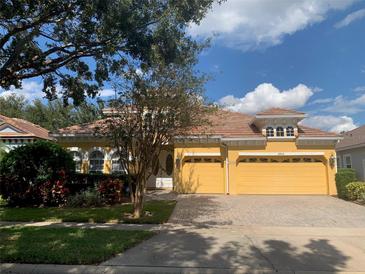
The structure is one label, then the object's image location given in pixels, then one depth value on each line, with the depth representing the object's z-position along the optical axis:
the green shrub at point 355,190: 17.44
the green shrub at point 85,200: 14.40
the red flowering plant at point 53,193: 14.52
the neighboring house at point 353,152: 24.23
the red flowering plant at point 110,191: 15.46
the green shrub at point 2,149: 19.11
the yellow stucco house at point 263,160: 20.52
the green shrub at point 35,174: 14.58
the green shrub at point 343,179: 18.81
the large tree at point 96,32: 8.57
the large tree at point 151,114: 11.19
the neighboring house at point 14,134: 25.98
